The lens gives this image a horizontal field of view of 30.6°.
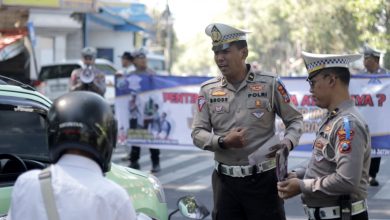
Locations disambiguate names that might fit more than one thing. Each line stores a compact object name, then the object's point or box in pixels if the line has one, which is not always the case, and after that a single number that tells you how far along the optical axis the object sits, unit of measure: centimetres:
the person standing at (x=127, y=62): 1305
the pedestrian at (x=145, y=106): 1127
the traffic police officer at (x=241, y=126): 450
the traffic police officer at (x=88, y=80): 1111
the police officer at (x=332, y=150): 353
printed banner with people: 1115
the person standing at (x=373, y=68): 943
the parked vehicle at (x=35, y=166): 420
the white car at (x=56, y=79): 1936
